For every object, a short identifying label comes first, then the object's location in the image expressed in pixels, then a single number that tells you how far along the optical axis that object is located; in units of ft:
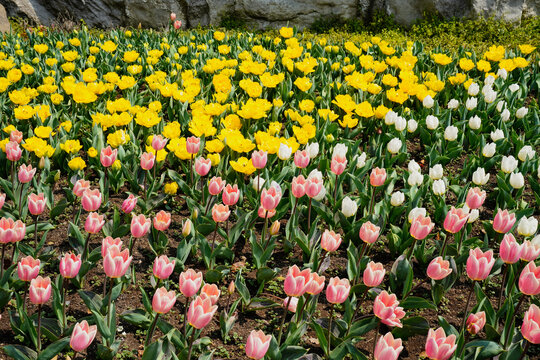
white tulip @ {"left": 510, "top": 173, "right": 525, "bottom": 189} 10.11
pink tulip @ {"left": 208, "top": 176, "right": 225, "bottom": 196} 8.53
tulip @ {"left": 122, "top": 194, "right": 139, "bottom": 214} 8.15
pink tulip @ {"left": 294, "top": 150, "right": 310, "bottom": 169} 9.16
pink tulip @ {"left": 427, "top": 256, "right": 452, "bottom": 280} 6.80
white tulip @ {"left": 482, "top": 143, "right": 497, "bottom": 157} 11.59
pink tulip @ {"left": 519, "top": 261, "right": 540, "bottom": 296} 6.23
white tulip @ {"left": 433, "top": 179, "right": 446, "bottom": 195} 10.01
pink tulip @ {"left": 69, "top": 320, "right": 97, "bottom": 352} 5.59
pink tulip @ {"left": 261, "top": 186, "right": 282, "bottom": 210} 7.91
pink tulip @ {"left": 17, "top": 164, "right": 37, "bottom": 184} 8.55
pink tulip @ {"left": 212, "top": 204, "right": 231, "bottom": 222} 8.04
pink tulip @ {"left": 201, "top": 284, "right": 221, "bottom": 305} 6.02
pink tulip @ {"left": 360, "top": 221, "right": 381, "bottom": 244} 7.38
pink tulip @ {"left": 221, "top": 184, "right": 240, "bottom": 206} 8.27
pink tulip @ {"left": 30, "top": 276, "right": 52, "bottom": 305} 6.08
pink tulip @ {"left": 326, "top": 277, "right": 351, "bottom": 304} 6.25
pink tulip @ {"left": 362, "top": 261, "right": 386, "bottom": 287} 6.45
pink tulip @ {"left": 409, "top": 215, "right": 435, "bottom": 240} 7.40
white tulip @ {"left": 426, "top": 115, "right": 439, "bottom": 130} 12.82
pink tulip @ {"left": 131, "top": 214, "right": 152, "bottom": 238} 7.24
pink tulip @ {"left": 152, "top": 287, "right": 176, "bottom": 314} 5.93
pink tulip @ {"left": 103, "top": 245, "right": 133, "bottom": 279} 6.08
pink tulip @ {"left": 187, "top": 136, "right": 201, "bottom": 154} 9.67
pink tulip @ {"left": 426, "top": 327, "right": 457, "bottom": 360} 5.64
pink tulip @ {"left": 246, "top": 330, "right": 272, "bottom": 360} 5.63
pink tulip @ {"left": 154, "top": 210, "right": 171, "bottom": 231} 7.97
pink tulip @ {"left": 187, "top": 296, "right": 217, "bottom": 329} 5.67
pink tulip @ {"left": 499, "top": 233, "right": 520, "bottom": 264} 6.90
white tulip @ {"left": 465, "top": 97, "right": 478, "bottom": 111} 14.07
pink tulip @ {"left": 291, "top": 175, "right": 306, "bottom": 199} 8.41
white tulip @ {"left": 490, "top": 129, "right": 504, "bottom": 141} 12.46
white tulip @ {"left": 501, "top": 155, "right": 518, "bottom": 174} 10.64
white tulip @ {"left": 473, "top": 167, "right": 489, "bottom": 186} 10.14
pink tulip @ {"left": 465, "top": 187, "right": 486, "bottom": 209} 8.32
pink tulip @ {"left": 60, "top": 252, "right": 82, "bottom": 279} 6.27
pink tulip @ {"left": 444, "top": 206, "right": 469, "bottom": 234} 7.54
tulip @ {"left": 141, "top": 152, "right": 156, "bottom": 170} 9.32
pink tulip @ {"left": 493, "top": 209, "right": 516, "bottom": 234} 7.86
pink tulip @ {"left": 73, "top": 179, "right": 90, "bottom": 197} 8.25
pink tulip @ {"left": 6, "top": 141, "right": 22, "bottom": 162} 9.09
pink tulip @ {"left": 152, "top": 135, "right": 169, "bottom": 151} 9.86
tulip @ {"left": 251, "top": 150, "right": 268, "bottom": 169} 9.15
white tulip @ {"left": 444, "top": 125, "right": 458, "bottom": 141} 12.28
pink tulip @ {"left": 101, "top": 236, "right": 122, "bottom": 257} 6.41
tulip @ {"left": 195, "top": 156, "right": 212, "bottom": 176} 8.95
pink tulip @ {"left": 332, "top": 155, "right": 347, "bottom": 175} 9.19
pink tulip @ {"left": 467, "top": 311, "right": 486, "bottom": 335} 6.50
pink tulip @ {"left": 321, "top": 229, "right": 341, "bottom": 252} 7.07
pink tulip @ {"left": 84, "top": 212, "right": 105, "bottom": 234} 7.14
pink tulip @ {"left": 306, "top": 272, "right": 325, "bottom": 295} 6.32
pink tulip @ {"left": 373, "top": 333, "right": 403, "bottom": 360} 5.48
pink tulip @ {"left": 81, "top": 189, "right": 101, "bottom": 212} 7.57
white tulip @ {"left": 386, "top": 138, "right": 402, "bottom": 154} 11.27
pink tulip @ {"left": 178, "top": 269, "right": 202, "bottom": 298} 6.09
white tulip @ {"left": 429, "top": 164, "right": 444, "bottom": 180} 10.33
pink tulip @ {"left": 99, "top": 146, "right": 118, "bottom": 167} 9.06
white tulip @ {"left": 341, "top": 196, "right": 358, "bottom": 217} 9.04
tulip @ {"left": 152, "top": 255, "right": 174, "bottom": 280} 6.47
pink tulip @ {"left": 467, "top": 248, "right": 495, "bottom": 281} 6.66
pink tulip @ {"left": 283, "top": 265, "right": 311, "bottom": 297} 6.22
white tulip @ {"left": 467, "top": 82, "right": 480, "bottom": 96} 14.82
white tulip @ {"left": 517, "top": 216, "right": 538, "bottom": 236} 8.13
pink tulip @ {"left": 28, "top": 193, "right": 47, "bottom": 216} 7.67
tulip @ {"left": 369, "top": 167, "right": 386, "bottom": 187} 8.95
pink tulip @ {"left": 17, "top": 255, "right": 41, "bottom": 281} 6.46
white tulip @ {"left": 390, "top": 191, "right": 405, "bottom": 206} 9.61
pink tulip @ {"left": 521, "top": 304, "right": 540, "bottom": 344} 5.69
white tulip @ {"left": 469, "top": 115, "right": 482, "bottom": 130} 12.98
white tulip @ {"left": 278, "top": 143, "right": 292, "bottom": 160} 9.84
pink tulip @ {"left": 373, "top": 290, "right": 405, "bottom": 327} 6.11
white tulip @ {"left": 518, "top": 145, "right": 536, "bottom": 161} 11.52
